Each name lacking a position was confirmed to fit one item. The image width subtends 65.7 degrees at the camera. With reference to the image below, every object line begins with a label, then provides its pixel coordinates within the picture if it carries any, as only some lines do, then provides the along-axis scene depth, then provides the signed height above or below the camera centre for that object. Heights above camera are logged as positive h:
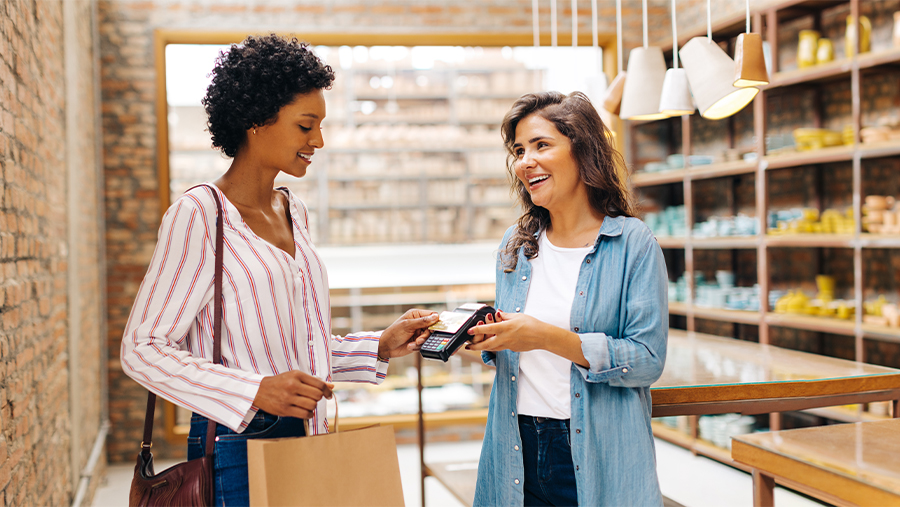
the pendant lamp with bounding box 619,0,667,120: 3.02 +0.69
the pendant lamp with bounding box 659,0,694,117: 2.91 +0.62
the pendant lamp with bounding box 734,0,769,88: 2.52 +0.64
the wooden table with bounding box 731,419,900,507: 1.27 -0.44
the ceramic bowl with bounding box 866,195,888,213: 3.79 +0.19
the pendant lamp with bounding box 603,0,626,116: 3.25 +0.69
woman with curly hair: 1.31 -0.07
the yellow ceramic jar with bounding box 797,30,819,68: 4.33 +1.19
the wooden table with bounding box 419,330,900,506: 2.11 -0.45
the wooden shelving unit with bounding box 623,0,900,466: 3.83 +0.48
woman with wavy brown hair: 1.55 -0.20
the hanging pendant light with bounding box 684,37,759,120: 2.69 +0.65
